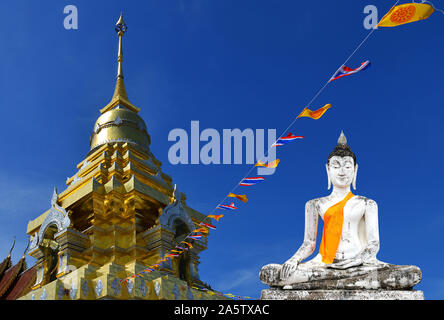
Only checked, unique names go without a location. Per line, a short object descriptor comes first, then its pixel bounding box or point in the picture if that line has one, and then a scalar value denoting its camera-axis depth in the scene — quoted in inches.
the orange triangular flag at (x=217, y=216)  474.4
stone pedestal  263.4
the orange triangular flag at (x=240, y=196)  436.0
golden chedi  665.0
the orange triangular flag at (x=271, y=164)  410.8
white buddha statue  273.0
